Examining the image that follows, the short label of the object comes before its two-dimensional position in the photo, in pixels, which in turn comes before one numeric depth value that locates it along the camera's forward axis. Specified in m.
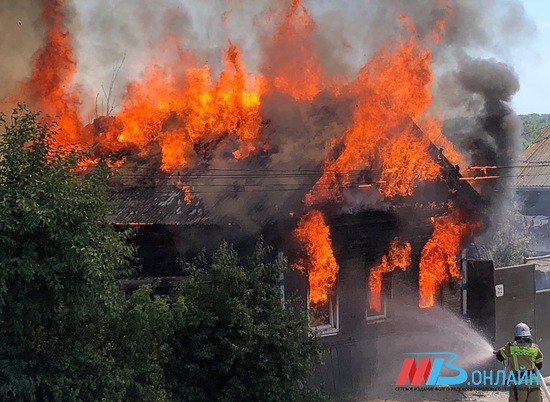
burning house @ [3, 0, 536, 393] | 24.31
